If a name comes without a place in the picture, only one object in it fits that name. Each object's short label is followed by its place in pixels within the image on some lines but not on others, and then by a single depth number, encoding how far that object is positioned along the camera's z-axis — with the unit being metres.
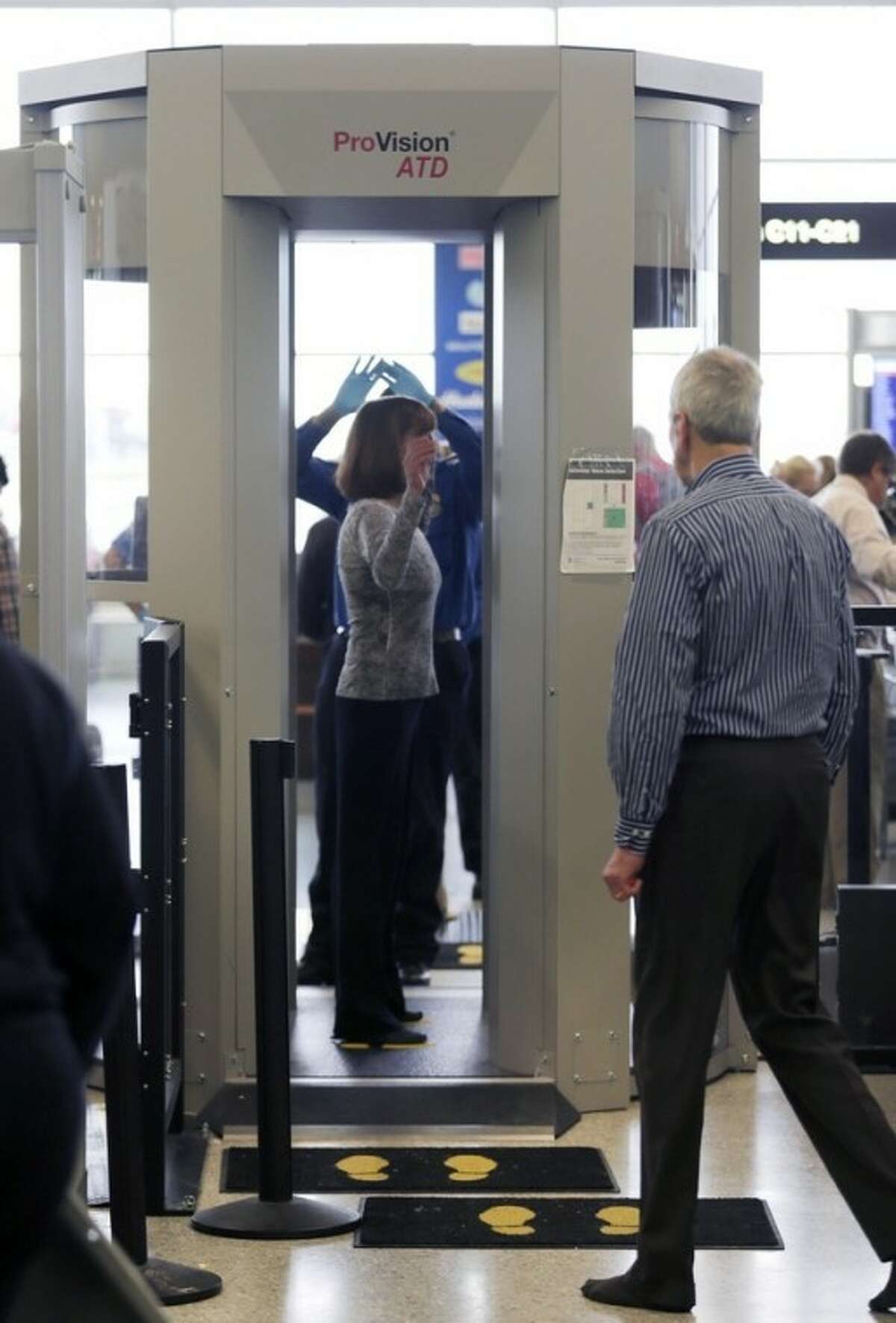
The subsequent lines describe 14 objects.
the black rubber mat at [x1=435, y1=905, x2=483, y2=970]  13.48
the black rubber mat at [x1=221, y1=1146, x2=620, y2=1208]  9.17
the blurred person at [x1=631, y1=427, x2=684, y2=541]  10.40
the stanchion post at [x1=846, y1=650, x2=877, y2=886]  11.20
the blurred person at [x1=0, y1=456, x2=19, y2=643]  7.85
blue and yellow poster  14.56
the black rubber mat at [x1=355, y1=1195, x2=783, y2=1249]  8.40
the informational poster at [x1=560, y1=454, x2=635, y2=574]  10.06
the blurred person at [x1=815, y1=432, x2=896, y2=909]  14.87
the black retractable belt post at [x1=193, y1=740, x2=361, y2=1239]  8.30
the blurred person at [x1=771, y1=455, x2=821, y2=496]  18.73
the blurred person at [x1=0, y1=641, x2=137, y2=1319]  3.85
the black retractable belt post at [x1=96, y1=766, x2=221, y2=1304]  7.73
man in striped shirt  7.36
